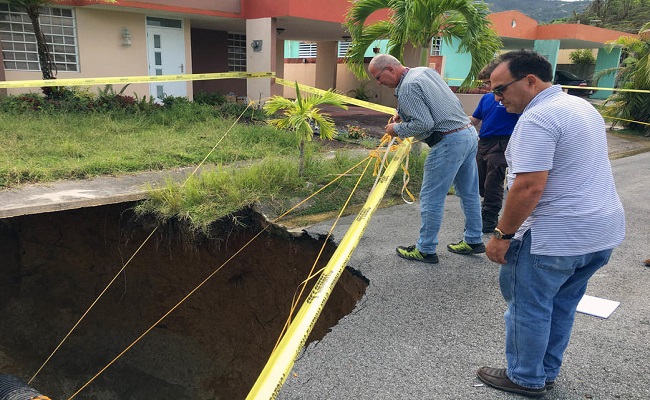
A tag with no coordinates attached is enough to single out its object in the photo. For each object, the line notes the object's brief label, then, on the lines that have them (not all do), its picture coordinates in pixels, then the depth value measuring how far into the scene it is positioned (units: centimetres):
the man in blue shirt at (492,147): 458
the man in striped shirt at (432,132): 359
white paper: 324
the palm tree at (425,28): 617
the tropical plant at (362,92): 1669
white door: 1171
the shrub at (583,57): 2764
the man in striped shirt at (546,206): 200
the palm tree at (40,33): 881
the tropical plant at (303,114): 551
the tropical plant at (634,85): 1194
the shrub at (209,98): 1275
